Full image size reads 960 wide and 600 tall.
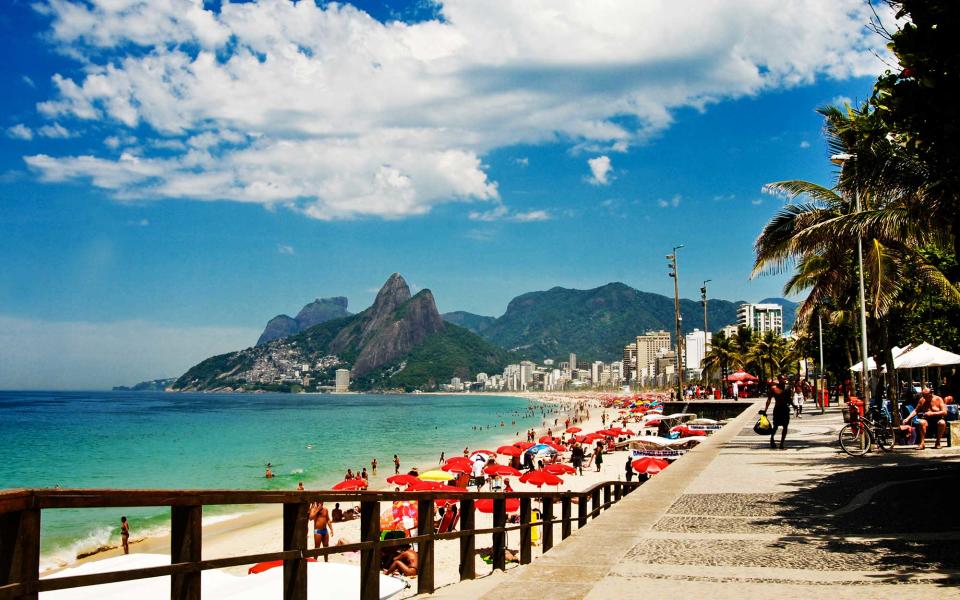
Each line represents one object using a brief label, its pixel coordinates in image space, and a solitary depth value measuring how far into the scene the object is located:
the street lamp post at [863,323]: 16.49
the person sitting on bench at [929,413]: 15.93
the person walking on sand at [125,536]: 19.66
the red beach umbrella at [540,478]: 21.27
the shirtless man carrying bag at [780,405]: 17.42
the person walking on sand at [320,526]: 13.81
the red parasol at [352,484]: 22.42
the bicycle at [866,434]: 15.62
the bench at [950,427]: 16.30
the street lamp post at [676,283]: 43.91
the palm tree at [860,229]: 11.69
